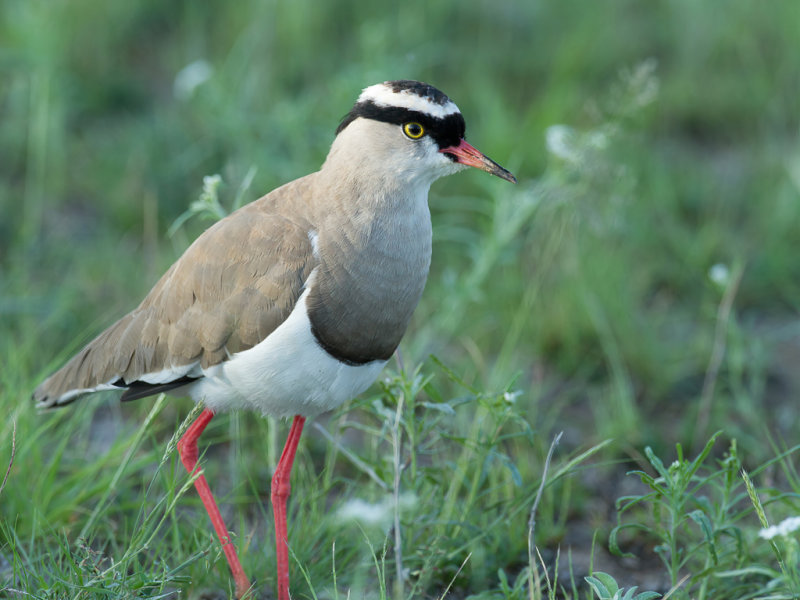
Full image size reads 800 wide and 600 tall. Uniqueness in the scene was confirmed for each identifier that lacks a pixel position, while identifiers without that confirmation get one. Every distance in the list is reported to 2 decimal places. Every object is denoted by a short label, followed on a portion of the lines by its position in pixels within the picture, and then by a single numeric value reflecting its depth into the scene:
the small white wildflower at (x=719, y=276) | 7.18
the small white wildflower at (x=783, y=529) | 4.45
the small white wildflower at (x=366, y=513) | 5.24
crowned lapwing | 5.57
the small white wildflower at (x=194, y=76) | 9.13
